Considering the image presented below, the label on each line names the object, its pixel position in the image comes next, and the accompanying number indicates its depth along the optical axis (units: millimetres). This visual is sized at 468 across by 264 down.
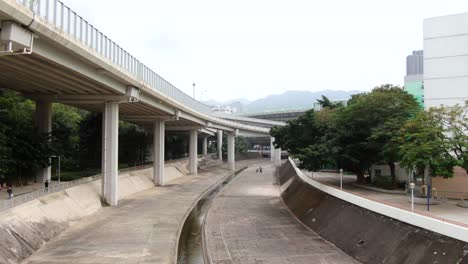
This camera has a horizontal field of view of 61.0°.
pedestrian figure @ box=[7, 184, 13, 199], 28062
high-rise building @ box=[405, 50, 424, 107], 173888
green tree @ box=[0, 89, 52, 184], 32734
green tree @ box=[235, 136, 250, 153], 127250
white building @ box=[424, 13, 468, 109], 35656
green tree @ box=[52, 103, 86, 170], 40719
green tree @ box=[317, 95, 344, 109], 47256
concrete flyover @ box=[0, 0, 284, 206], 20547
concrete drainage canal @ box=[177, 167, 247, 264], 24662
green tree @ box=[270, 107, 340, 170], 35969
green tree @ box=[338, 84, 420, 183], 34000
